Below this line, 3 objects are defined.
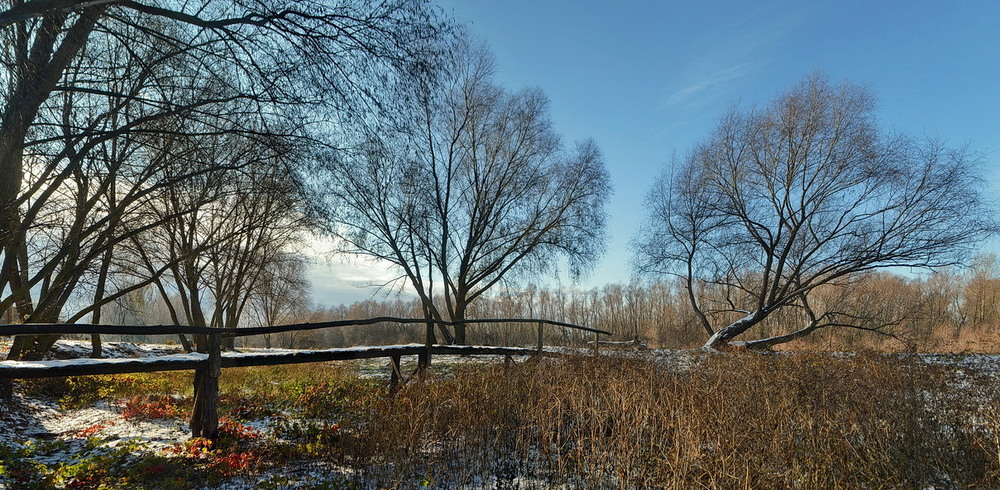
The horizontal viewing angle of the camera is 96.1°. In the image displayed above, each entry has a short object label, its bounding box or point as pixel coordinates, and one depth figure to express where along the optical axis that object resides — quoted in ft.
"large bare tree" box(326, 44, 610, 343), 60.44
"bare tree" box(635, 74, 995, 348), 49.08
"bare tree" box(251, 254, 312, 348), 64.36
